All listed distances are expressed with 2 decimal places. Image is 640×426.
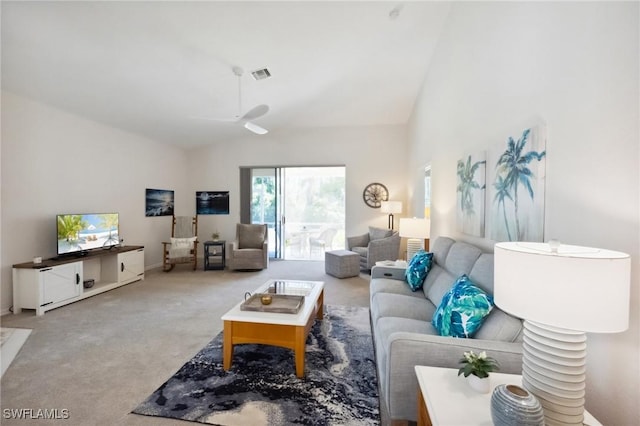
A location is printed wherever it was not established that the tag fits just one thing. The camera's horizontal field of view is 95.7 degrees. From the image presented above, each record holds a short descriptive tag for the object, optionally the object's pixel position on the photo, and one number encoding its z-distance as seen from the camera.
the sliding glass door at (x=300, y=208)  6.88
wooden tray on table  2.27
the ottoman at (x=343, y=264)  5.04
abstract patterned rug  1.76
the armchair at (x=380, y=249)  5.22
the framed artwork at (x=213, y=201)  6.81
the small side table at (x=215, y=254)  5.69
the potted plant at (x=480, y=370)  1.20
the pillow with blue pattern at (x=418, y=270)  2.94
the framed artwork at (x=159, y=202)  5.62
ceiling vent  3.59
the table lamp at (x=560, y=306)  0.86
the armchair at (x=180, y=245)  5.47
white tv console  3.29
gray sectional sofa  1.49
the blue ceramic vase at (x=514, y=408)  0.94
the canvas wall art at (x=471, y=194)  2.43
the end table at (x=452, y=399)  1.08
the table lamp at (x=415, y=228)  3.68
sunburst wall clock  6.42
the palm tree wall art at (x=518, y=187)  1.64
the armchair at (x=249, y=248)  5.46
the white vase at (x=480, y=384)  1.21
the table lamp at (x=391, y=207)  5.82
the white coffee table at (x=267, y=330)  2.13
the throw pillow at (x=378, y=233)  5.62
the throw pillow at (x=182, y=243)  5.50
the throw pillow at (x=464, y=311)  1.67
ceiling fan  3.28
